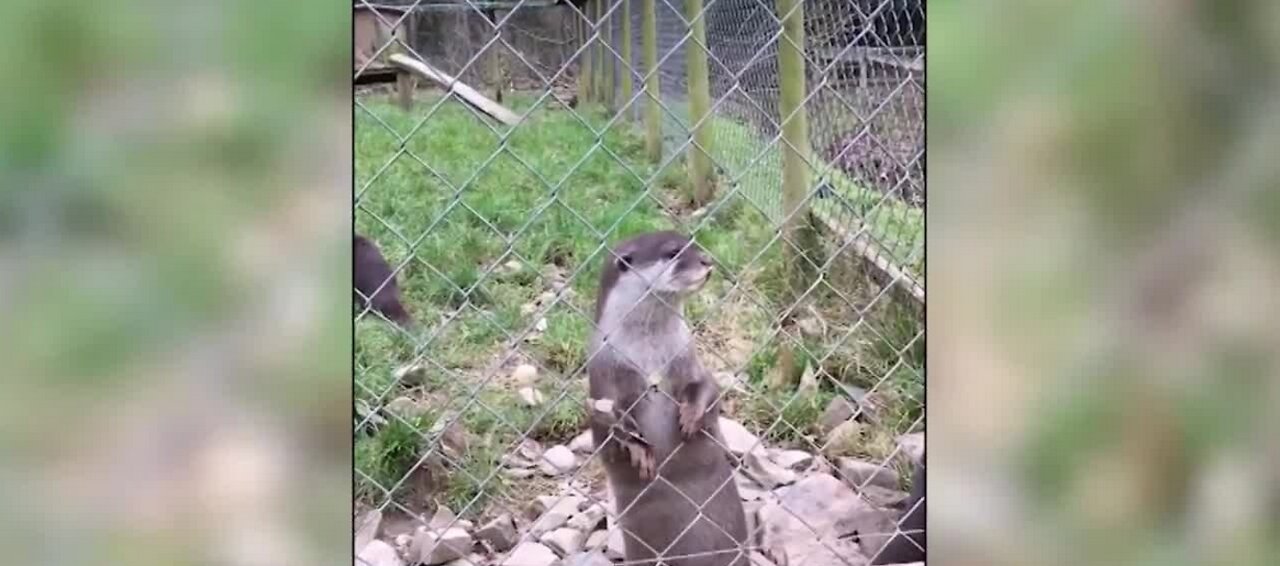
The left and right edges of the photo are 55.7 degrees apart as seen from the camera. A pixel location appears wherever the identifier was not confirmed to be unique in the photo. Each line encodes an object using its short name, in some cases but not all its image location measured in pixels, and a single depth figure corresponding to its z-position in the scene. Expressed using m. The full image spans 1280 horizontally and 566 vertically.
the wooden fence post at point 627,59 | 2.64
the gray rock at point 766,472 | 2.25
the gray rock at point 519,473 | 2.22
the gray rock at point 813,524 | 1.98
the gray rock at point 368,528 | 1.91
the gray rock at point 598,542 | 2.05
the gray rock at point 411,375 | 2.17
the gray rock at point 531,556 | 2.01
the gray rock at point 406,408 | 2.09
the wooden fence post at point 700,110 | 2.60
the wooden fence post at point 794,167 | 2.28
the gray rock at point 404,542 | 1.97
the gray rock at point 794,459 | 2.33
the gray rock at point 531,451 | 2.26
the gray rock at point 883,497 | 2.03
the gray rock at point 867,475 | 2.09
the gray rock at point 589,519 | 2.10
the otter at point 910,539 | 1.76
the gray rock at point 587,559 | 2.02
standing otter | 1.89
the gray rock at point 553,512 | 2.11
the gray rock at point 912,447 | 2.03
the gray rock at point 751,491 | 2.18
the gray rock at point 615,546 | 1.99
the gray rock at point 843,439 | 2.32
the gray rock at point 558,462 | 2.26
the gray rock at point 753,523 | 1.98
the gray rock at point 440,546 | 1.96
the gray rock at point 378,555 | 1.87
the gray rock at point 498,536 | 2.07
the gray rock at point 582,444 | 2.25
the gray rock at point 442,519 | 2.04
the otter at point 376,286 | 2.00
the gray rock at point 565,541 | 2.06
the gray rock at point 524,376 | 2.46
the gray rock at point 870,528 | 1.90
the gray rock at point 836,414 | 2.39
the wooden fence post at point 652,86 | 2.62
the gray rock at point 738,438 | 2.32
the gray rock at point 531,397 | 2.40
